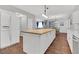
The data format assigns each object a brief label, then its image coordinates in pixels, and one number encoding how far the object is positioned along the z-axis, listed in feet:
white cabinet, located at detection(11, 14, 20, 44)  8.91
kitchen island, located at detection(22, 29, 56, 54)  5.20
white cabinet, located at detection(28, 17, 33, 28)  14.59
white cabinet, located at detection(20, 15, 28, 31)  14.27
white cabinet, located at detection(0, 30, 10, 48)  7.65
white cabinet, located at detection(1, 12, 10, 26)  7.56
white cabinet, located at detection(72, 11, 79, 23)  7.46
